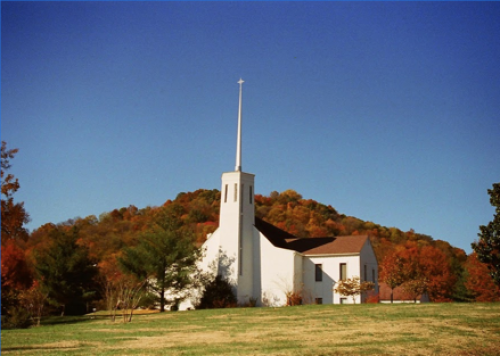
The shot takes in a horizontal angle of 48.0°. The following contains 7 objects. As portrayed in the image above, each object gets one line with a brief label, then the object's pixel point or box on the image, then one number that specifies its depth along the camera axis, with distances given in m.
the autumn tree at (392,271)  47.07
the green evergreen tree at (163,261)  41.47
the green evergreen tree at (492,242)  30.79
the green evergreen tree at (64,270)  41.97
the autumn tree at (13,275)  33.81
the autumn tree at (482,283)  48.06
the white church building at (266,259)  42.38
